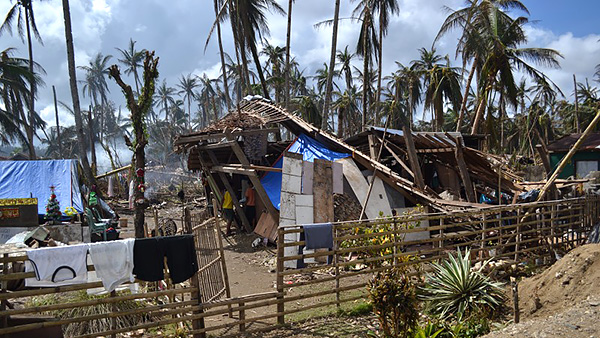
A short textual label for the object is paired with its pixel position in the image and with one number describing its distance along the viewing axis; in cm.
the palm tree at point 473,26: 1852
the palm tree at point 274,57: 3419
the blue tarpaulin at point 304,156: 1208
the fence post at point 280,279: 602
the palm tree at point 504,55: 1828
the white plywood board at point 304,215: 1012
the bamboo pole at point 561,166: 947
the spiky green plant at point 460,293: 602
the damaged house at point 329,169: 1036
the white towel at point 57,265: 462
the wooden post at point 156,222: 802
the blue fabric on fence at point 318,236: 628
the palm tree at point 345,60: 3517
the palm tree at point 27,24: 2606
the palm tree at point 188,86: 7531
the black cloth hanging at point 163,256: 506
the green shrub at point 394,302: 475
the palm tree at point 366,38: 2278
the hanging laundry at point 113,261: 485
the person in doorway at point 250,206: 1362
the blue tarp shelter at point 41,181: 1476
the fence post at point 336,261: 645
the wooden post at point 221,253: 645
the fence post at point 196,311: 539
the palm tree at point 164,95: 8025
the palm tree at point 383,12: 2411
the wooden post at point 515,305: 536
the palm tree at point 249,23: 1984
